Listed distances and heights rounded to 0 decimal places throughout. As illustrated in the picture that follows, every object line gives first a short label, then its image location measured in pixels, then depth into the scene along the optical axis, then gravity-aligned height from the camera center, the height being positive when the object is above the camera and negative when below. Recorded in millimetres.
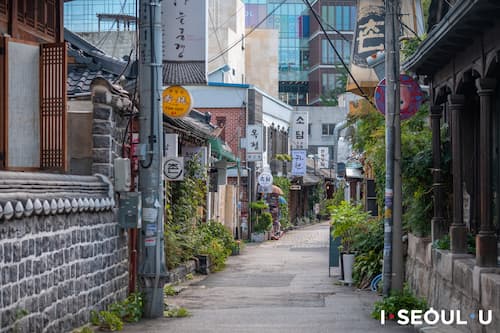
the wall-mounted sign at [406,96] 16875 +1375
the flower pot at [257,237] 44906 -3734
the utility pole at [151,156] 14742 +174
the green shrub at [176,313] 15105 -2612
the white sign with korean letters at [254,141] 44781 +1303
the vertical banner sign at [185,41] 15875 +2320
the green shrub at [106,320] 13203 -2400
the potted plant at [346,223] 23453 -1573
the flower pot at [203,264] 24984 -2872
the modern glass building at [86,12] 56312 +10398
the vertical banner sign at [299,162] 55781 +249
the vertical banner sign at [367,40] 23312 +3468
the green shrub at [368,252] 21312 -2230
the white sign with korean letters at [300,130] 58844 +2473
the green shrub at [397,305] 14922 -2445
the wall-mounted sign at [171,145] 21312 +525
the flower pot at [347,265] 22234 -2587
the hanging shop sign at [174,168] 21172 -50
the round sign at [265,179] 46094 -710
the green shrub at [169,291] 19281 -2832
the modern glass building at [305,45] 92250 +13569
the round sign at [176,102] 19438 +1476
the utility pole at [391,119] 16297 +893
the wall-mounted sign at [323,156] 72375 +790
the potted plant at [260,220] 45438 -2888
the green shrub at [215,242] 26059 -2545
